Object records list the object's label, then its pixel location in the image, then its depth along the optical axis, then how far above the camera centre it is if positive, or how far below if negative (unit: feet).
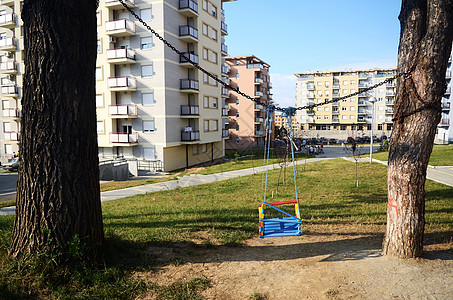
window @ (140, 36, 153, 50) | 94.43 +27.15
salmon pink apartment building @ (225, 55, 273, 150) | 194.70 +17.54
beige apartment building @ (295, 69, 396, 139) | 263.90 +24.99
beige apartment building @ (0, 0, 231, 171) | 93.66 +15.65
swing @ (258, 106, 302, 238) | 17.57 -5.13
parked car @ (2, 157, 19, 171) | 98.54 -8.81
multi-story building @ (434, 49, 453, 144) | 150.61 +3.87
